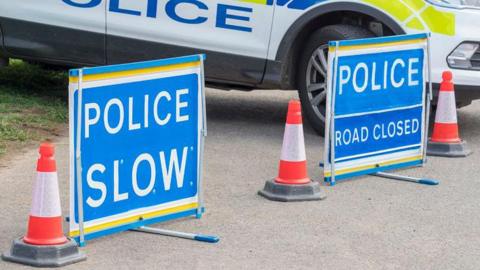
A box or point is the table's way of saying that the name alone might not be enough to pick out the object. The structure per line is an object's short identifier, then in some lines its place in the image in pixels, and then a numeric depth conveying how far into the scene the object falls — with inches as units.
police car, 546.7
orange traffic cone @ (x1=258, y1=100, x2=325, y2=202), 439.2
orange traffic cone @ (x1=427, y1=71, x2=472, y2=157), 538.7
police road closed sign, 469.6
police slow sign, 356.3
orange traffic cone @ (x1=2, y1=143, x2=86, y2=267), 339.1
